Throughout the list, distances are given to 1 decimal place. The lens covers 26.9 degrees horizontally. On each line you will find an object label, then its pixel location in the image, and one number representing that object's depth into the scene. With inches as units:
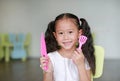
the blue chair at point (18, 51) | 191.9
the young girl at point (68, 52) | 46.7
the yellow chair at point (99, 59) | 51.3
